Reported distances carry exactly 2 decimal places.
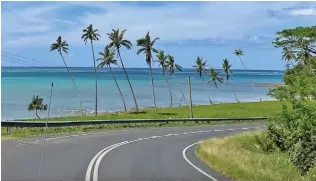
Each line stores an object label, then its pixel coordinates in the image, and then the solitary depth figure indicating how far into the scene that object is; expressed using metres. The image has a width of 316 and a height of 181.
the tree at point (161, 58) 91.31
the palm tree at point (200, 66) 102.82
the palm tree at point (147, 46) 79.69
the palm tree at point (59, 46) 78.62
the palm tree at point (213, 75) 104.56
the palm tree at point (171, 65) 93.62
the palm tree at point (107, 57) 79.00
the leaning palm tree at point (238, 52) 120.44
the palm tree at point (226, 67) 114.04
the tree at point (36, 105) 79.49
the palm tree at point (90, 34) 78.44
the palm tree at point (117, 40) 75.81
